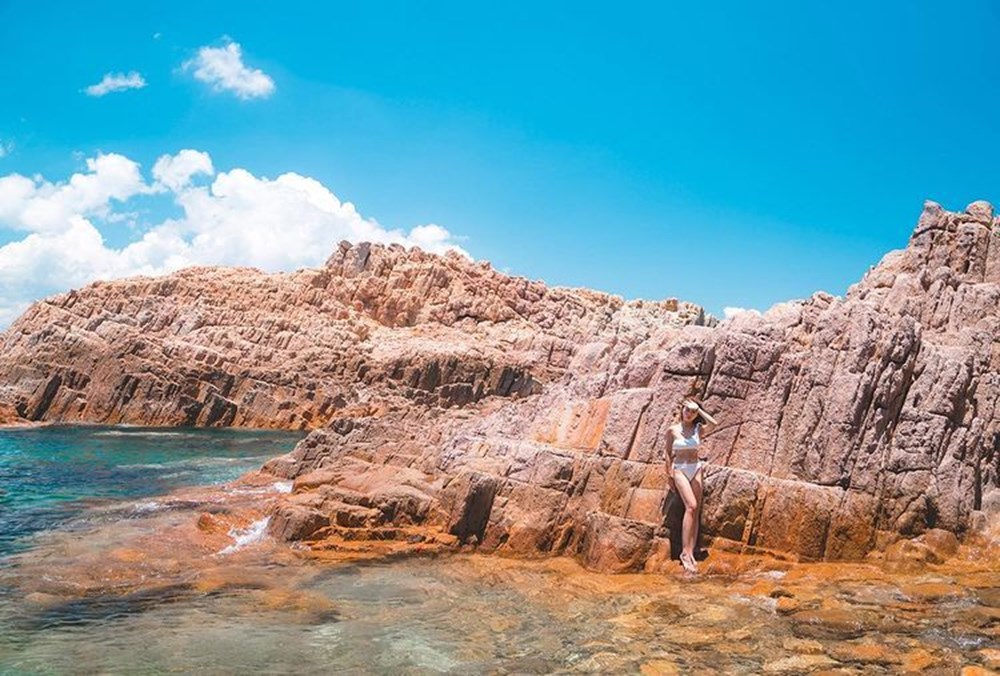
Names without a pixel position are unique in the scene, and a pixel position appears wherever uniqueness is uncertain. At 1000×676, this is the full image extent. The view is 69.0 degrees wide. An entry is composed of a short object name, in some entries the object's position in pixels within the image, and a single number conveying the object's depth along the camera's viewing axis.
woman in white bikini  15.16
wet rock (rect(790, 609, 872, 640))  10.79
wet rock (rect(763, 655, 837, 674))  9.59
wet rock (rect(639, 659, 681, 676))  9.79
